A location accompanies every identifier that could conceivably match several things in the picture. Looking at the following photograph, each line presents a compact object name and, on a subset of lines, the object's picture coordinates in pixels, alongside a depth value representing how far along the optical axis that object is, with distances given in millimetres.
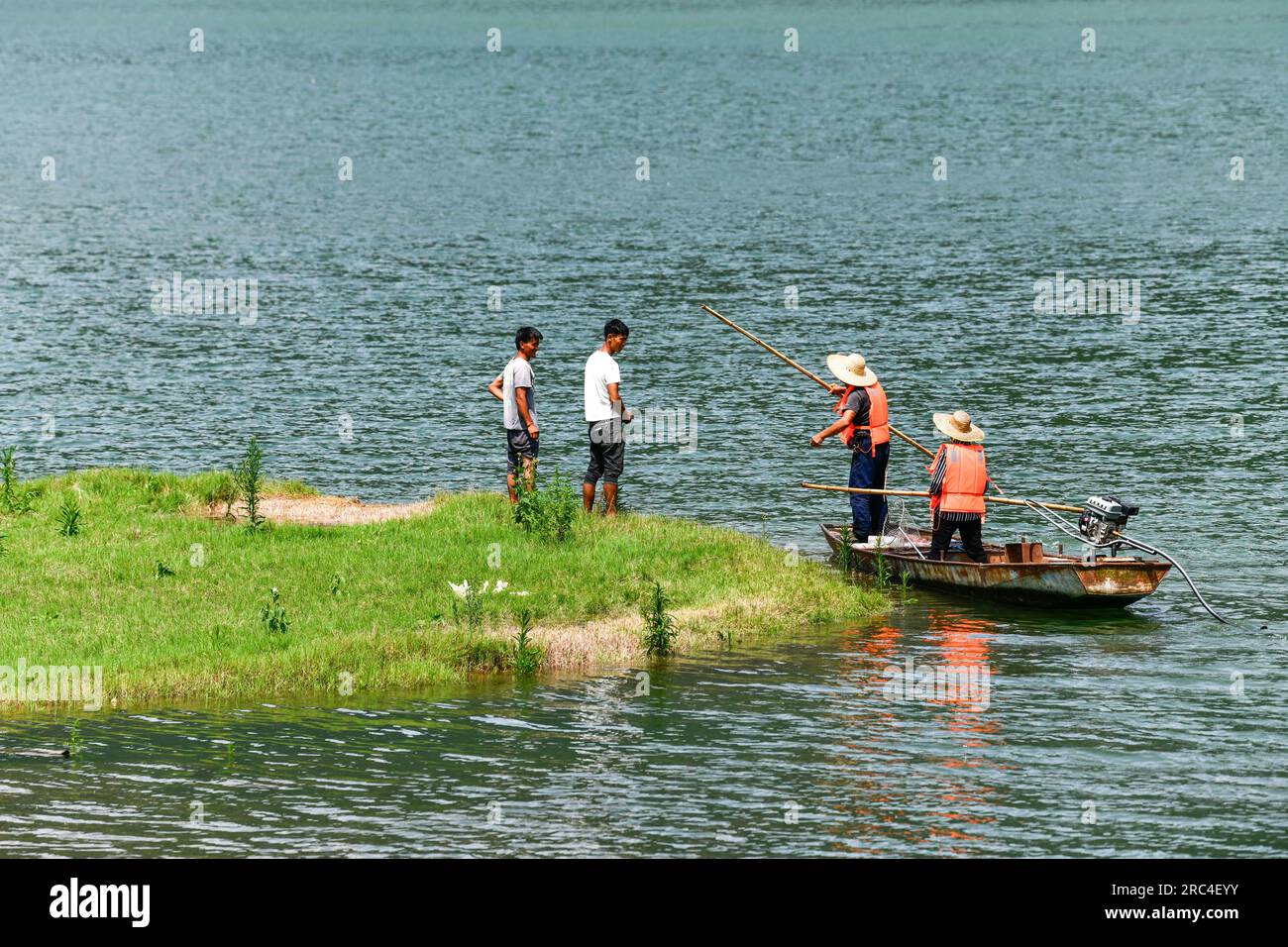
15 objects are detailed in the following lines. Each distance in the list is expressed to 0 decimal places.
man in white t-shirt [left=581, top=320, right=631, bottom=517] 23141
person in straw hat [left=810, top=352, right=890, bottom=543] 23625
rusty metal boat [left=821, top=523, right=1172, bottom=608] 21625
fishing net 24281
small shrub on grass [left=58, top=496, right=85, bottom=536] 23500
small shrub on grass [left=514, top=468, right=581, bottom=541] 22984
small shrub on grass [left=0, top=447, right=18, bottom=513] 25125
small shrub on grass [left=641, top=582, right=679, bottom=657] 20344
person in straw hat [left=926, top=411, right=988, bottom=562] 22375
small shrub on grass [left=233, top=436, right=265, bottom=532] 23734
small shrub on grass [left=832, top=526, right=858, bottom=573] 23844
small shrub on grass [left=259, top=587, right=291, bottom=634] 19938
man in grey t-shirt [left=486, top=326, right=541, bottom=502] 23656
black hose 21422
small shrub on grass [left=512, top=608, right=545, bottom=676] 19656
